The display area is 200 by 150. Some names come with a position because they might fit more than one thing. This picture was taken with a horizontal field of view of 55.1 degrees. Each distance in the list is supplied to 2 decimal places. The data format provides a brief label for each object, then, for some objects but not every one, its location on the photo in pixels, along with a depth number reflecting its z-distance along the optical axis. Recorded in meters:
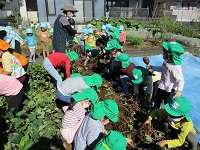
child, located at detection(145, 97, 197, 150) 2.01
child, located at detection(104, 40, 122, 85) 4.02
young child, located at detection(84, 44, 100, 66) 5.60
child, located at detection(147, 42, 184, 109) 2.53
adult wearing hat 3.81
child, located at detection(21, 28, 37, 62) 6.03
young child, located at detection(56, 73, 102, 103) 2.73
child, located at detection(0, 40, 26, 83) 2.54
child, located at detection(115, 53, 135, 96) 3.58
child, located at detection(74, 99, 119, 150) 1.72
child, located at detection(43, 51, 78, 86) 3.32
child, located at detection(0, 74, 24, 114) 2.40
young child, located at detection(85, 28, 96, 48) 6.00
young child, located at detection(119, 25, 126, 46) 7.11
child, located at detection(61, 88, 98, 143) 2.16
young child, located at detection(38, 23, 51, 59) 6.42
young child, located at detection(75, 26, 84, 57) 5.74
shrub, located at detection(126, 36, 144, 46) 9.07
